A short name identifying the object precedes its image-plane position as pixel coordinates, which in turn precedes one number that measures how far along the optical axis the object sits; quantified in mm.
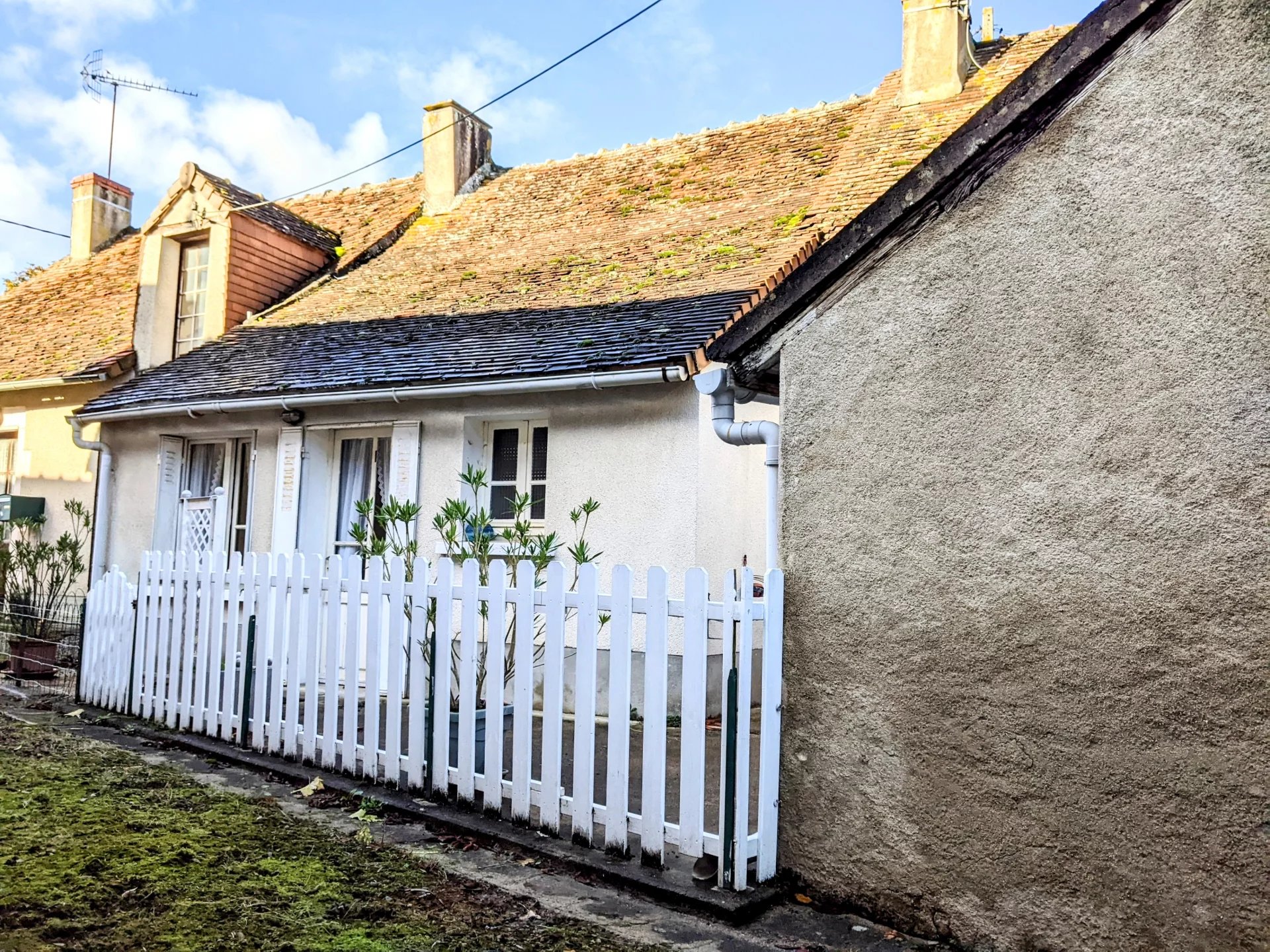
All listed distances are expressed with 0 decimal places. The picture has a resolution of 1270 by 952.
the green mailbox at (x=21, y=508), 11922
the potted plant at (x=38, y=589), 9398
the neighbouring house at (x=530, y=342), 7953
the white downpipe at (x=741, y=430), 4555
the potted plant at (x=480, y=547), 5250
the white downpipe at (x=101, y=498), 11258
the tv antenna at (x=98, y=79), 16453
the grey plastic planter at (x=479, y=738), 5117
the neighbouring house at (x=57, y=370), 12148
